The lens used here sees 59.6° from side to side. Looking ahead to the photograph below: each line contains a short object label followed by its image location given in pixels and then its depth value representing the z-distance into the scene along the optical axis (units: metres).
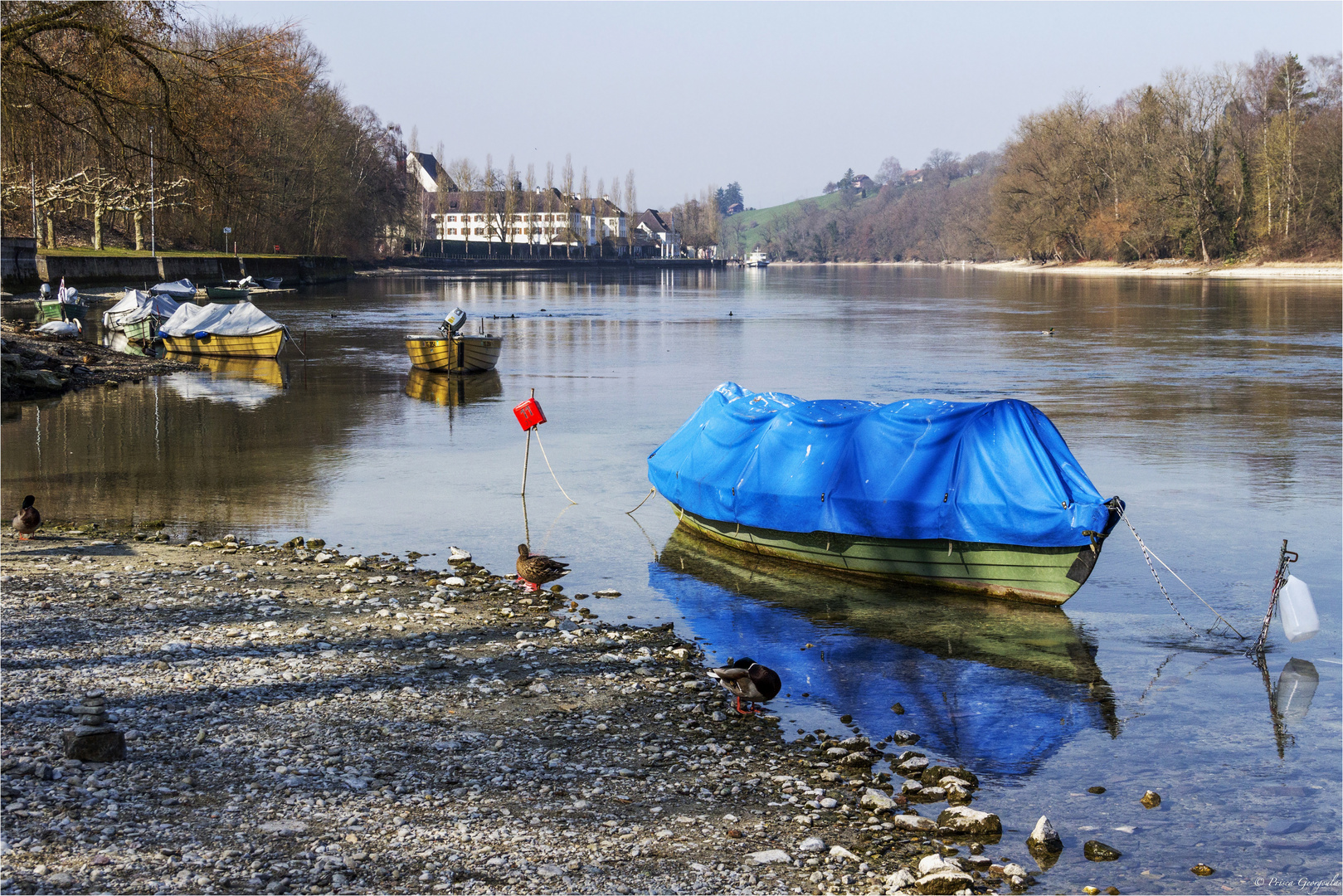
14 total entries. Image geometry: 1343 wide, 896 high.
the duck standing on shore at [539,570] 13.40
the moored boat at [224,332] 43.03
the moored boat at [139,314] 46.16
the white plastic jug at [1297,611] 11.68
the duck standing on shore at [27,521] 14.96
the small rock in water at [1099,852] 7.80
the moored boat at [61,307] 48.78
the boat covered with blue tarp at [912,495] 13.43
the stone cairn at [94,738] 8.00
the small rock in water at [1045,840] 7.88
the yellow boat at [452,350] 37.59
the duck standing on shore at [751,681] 10.00
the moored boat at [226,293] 76.44
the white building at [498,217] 184.00
